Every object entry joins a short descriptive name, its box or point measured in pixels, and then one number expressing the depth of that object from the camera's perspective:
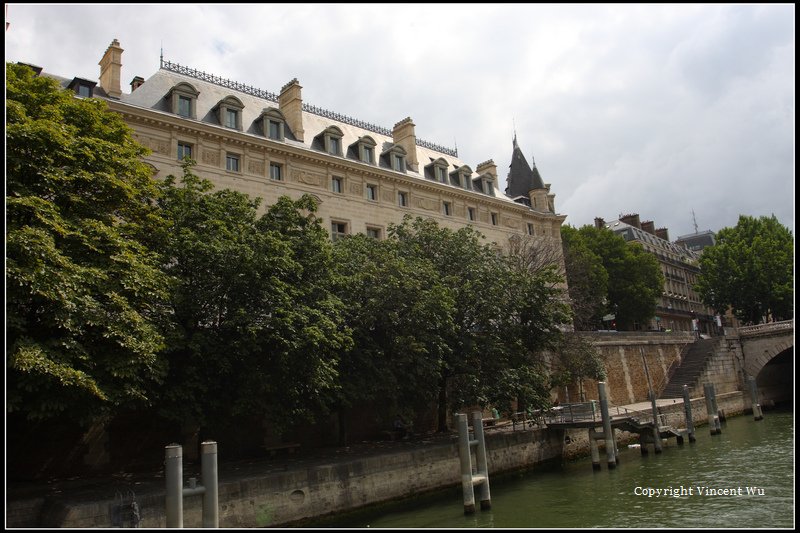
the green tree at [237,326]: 16.86
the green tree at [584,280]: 40.25
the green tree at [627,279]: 51.53
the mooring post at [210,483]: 13.05
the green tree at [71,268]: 12.61
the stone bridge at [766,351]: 42.38
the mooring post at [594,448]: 23.47
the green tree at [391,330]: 20.98
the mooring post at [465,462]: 17.42
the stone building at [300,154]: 28.11
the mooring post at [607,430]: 23.53
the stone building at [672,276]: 71.25
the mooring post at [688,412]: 29.03
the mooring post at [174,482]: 12.52
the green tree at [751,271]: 50.81
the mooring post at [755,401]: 36.10
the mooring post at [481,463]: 17.95
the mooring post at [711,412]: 31.39
